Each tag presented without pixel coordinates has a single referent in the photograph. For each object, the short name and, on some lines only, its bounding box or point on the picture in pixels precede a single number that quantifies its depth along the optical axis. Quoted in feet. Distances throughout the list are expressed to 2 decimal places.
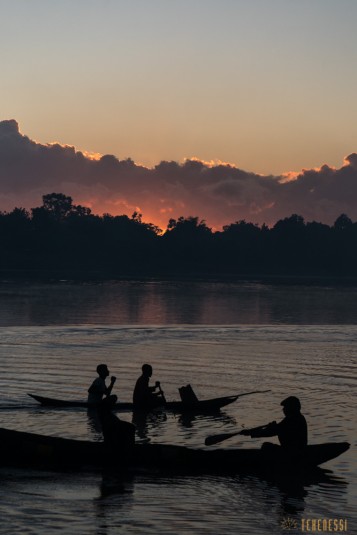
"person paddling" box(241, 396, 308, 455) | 68.28
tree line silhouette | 607.37
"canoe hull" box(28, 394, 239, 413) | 92.32
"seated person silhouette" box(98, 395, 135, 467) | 67.10
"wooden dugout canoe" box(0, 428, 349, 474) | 67.36
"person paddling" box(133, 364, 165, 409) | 91.30
